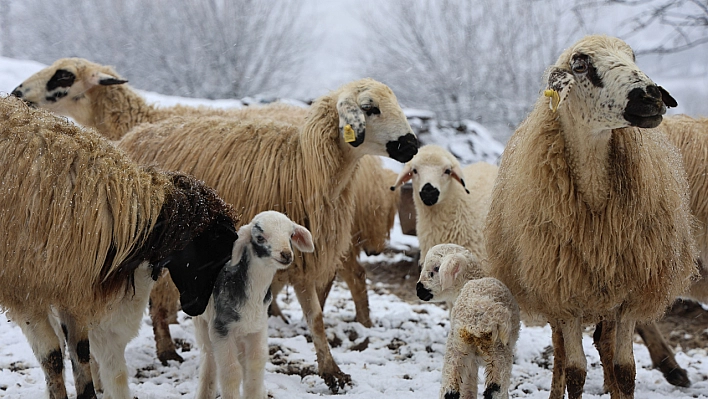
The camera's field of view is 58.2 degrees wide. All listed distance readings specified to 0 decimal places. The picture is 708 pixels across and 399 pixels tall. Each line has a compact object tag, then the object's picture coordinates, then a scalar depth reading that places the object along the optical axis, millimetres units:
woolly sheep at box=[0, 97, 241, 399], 3527
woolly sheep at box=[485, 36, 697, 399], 3623
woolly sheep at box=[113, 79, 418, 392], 5039
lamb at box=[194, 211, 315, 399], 3824
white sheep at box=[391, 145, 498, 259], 6062
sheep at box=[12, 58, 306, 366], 7066
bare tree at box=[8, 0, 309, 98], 29484
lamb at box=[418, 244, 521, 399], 3422
